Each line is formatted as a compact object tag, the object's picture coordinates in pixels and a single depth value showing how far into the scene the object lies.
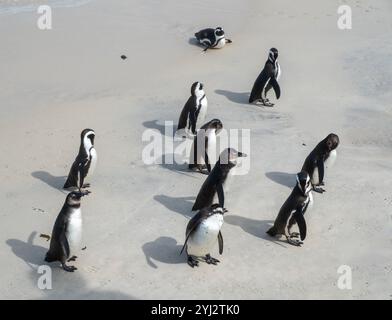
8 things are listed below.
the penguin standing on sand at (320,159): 17.28
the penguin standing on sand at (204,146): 17.98
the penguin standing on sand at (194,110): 20.45
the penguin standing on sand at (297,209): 14.85
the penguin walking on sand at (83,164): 17.09
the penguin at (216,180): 15.89
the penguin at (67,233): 13.84
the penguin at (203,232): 13.89
